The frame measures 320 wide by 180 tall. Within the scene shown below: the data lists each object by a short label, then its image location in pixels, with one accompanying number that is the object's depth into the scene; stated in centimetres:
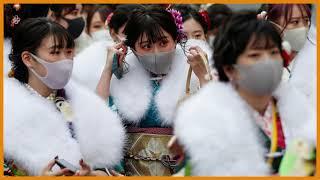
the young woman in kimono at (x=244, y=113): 576
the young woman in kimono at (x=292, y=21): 794
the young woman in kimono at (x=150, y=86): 783
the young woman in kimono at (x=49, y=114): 704
